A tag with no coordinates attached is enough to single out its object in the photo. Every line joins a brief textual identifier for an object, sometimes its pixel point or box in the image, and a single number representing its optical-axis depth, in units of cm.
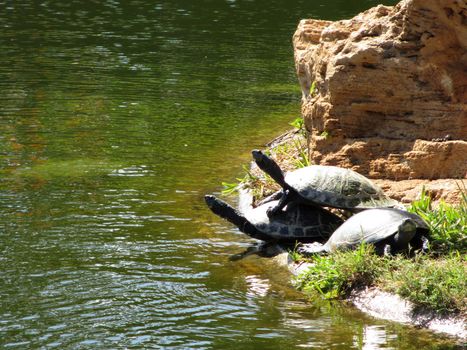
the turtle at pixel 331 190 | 1583
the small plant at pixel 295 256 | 1523
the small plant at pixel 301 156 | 1962
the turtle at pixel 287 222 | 1605
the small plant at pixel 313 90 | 1942
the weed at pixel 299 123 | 2225
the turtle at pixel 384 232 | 1416
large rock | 1750
